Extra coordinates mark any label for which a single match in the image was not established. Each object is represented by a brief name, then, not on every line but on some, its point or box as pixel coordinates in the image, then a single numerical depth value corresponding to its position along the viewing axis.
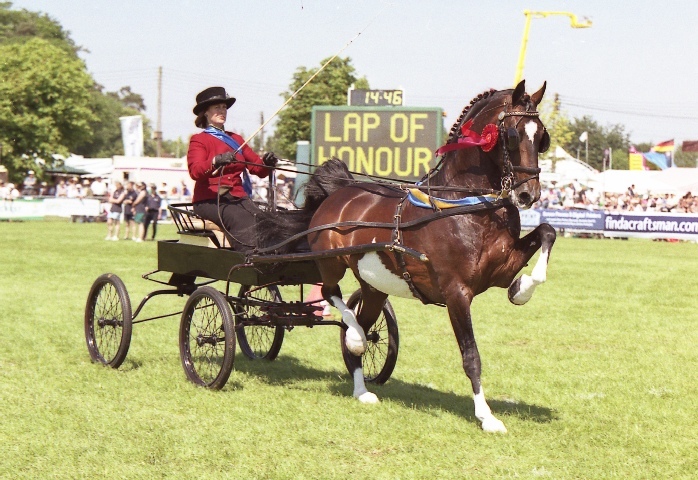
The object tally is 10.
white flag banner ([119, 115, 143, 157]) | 60.03
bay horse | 6.58
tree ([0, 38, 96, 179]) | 51.91
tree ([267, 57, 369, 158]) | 63.56
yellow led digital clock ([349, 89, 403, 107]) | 21.17
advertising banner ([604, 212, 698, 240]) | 34.50
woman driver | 8.54
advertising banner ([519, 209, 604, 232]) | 36.34
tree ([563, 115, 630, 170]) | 107.94
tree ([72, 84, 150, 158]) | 96.94
